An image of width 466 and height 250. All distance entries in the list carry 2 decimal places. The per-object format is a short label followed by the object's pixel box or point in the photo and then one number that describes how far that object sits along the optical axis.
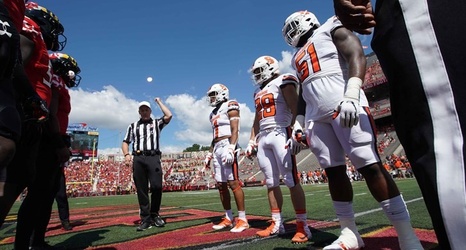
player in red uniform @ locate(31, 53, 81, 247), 2.93
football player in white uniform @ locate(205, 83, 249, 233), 4.60
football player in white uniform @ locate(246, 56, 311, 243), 3.77
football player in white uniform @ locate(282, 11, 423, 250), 2.10
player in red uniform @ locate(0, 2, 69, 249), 1.97
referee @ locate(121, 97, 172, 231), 5.16
